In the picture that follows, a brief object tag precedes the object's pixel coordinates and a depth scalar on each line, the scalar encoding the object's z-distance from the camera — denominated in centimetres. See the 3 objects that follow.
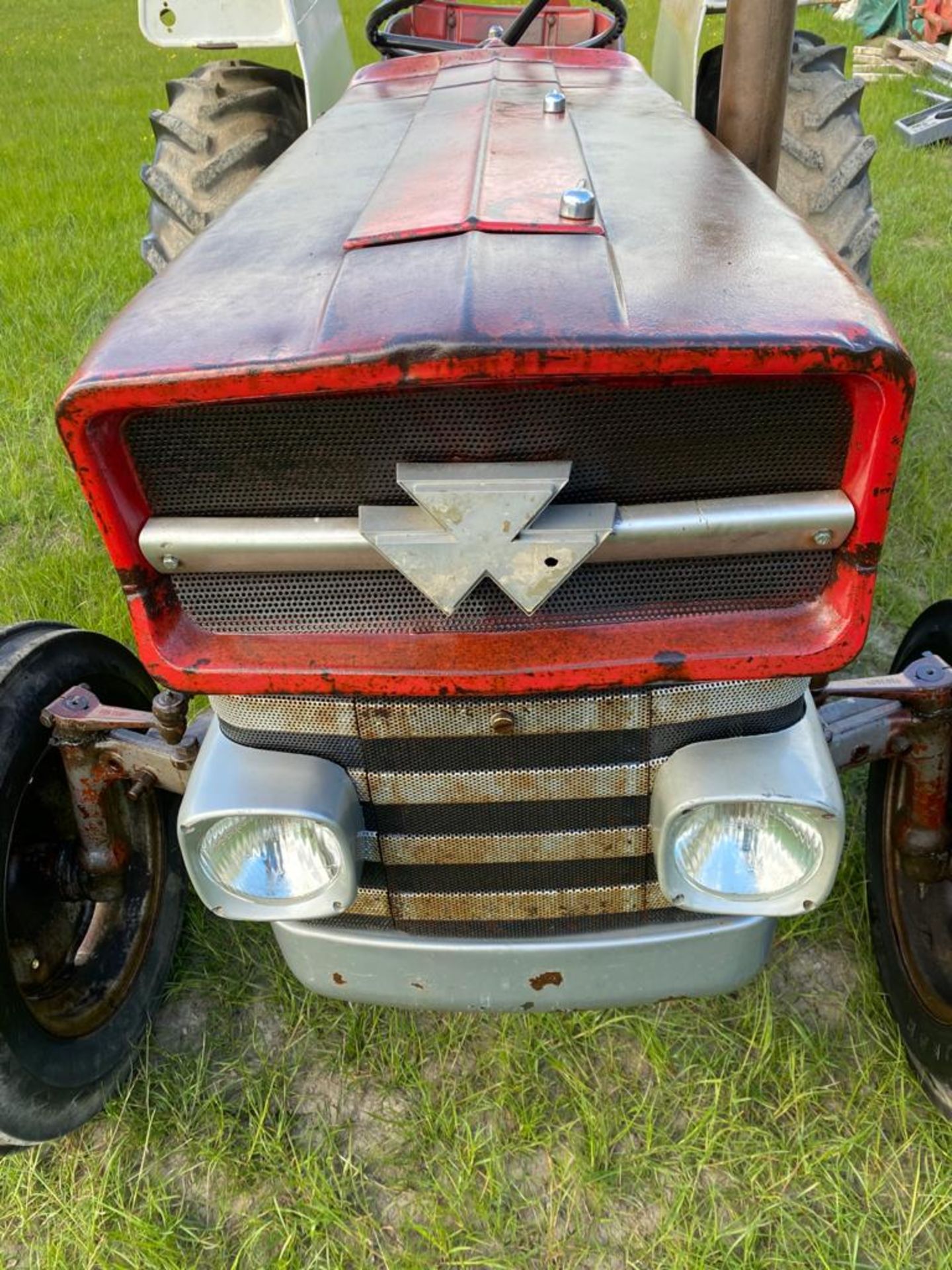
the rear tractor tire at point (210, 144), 262
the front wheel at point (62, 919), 162
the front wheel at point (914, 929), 169
